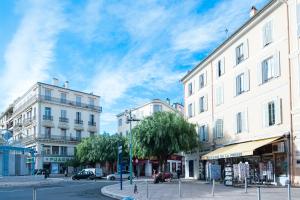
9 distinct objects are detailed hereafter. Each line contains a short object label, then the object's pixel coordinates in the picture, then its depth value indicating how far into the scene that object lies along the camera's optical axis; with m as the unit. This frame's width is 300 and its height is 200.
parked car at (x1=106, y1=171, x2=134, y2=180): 33.84
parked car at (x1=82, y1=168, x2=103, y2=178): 34.83
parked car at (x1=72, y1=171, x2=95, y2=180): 34.21
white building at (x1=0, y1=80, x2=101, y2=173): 44.87
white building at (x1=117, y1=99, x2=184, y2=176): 45.14
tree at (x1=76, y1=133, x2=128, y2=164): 41.16
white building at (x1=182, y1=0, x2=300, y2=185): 16.14
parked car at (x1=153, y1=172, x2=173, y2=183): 23.51
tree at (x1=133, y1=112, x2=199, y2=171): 25.06
